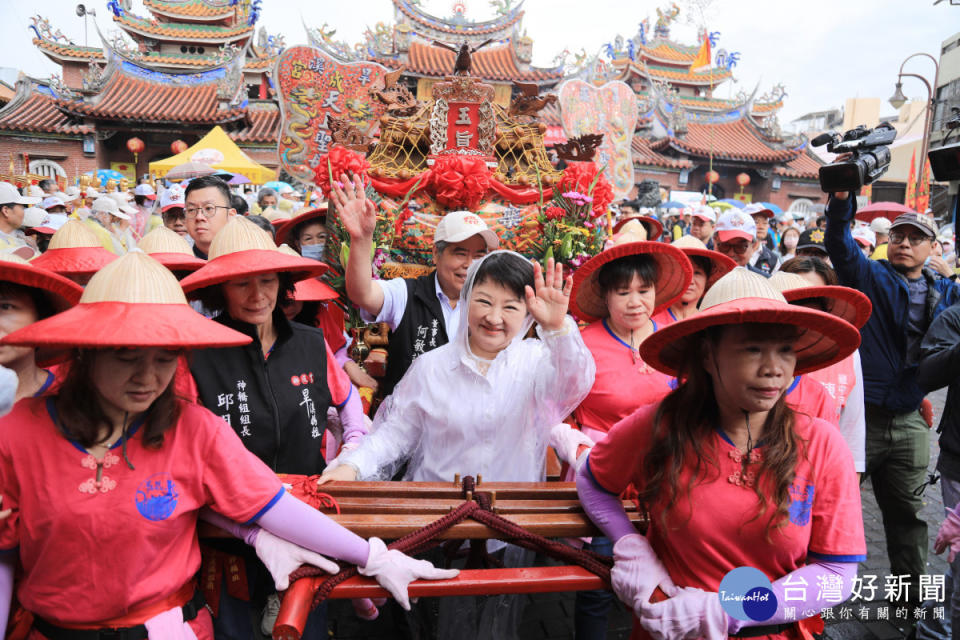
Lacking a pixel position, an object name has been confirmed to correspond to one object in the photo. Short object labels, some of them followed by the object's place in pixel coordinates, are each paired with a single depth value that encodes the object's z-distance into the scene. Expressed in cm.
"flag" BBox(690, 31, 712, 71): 2365
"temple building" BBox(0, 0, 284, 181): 1712
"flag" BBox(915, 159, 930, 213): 1368
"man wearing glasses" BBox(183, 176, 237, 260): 330
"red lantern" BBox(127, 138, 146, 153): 1711
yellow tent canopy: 1100
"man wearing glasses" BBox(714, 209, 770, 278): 402
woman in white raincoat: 195
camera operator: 288
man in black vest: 266
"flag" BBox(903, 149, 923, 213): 1521
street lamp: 1244
